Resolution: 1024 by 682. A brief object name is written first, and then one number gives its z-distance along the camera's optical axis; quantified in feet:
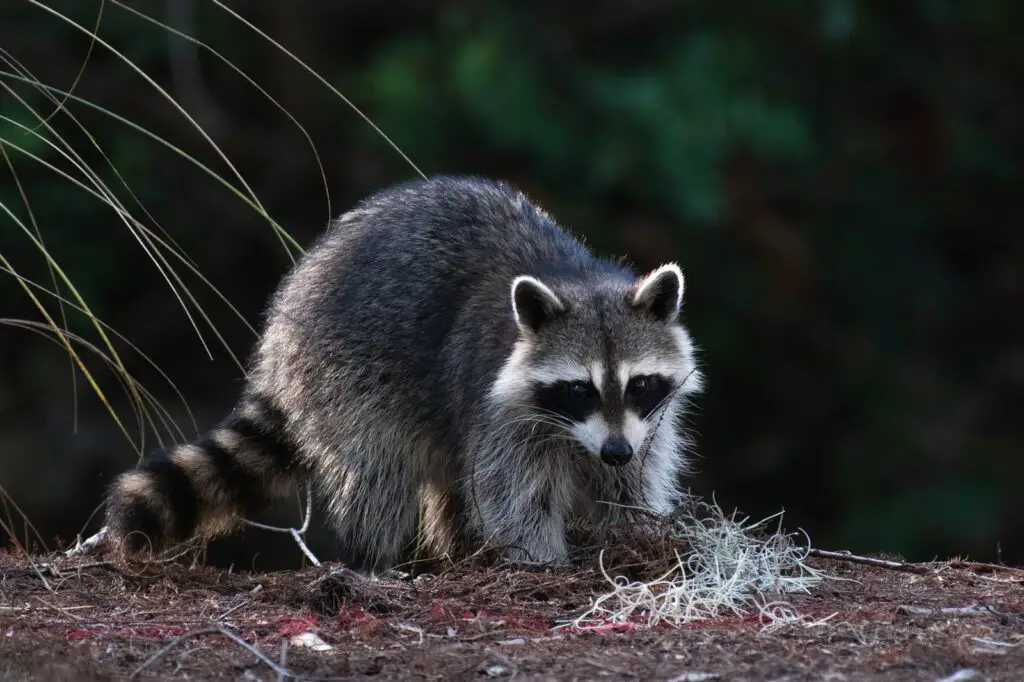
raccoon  39.45
